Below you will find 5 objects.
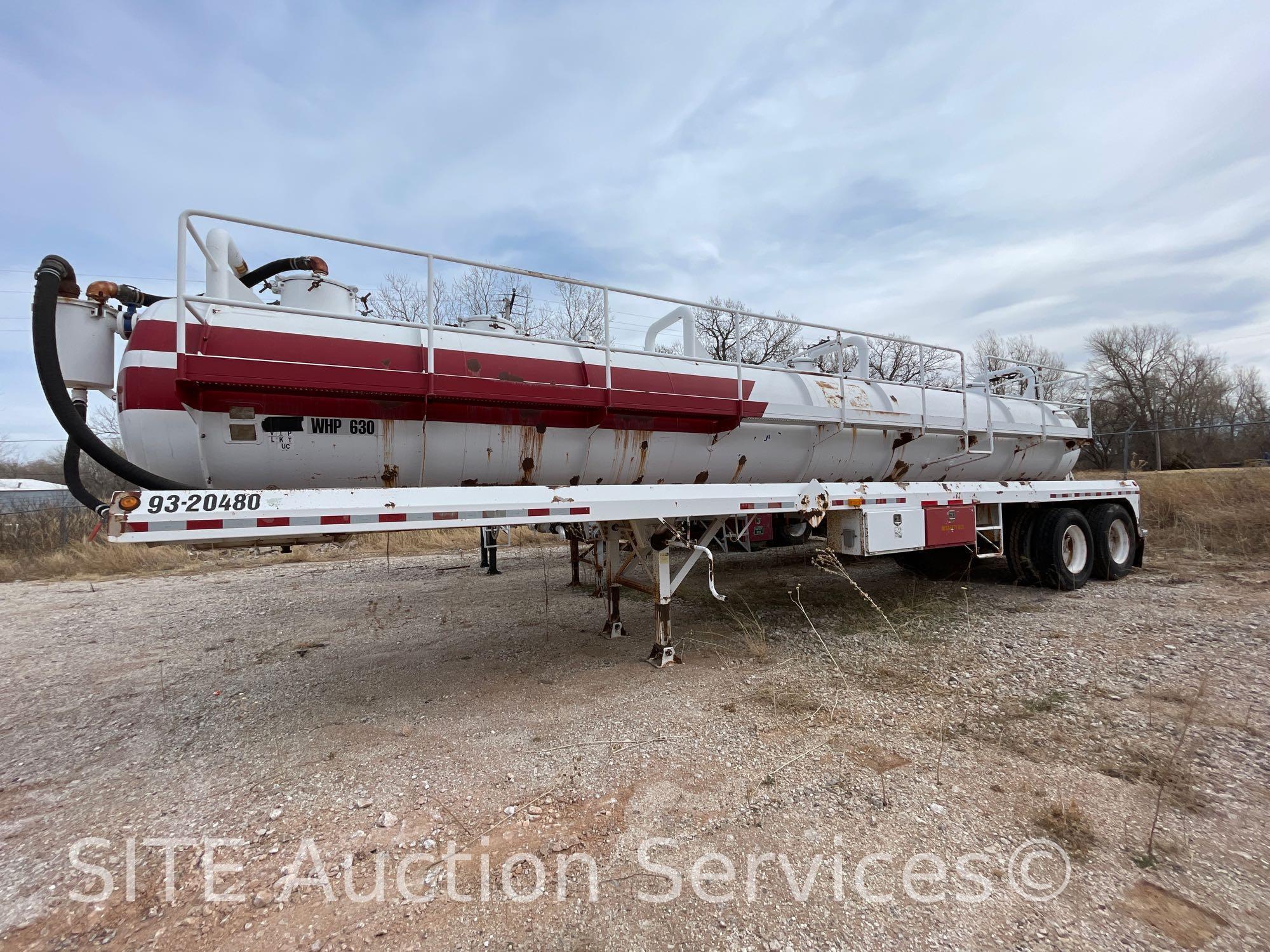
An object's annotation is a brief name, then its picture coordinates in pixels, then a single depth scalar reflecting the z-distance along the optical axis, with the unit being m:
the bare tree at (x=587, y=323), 19.30
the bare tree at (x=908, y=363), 27.67
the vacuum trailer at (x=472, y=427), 3.50
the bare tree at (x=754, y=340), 26.36
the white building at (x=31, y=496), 17.45
